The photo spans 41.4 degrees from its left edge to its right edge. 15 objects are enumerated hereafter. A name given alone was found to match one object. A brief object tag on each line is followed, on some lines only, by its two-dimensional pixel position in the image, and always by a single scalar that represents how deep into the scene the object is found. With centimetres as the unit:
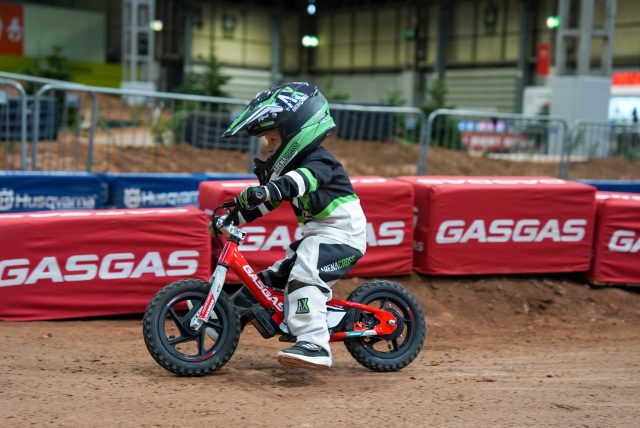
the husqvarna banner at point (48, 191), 970
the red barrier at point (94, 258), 686
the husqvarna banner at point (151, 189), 1051
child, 521
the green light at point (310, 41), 4472
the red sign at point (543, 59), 3238
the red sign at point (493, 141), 1447
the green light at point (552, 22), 3268
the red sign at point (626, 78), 2971
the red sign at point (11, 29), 3419
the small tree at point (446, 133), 1320
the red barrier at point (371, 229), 777
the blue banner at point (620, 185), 1332
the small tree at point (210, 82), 2988
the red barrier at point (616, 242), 877
